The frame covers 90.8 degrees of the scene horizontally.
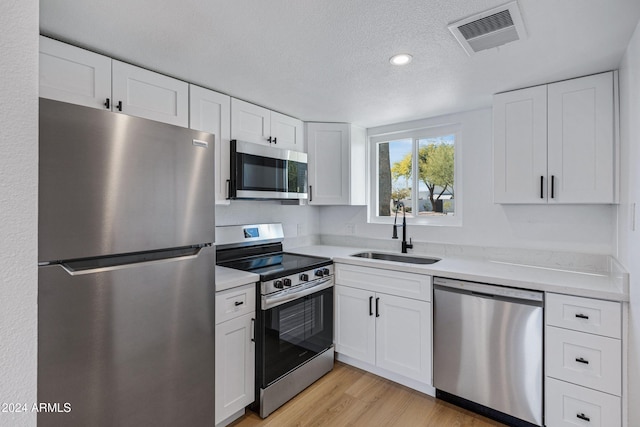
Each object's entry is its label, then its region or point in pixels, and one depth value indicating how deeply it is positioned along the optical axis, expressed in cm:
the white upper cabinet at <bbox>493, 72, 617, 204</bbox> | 195
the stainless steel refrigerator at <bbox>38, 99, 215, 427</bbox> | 113
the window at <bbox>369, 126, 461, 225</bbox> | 294
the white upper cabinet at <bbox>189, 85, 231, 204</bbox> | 215
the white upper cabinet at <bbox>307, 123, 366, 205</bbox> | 310
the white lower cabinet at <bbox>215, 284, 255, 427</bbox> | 186
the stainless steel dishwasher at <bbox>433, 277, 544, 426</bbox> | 188
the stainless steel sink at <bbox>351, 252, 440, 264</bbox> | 279
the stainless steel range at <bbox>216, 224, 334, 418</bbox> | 208
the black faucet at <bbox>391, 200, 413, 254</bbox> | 296
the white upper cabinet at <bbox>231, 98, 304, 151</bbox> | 244
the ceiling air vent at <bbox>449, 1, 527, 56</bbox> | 137
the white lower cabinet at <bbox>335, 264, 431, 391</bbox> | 231
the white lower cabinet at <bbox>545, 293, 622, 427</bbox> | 165
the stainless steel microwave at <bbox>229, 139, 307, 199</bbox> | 235
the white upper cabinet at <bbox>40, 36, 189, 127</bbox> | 154
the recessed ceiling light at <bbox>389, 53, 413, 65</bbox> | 174
